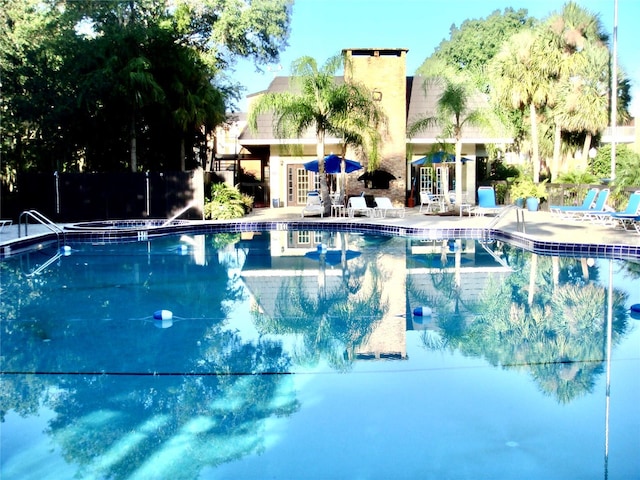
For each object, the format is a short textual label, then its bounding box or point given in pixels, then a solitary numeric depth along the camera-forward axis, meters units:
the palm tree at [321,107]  19.14
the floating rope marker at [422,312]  8.00
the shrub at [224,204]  20.06
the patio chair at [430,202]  21.94
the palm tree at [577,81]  25.45
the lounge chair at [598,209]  16.27
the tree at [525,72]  25.06
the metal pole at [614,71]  23.80
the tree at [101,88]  19.92
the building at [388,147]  23.98
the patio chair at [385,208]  20.22
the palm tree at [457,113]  19.39
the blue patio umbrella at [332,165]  21.39
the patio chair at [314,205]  20.38
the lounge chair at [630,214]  14.03
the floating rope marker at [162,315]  7.90
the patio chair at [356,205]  19.64
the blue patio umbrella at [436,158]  21.48
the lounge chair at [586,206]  17.21
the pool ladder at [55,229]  16.14
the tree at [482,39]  43.75
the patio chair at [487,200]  17.80
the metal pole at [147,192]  19.89
